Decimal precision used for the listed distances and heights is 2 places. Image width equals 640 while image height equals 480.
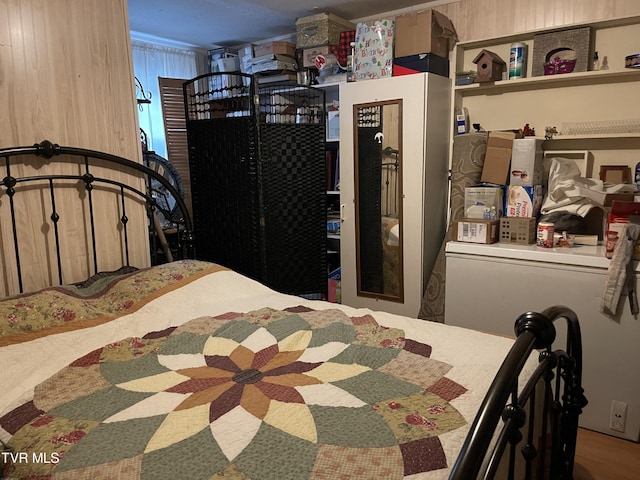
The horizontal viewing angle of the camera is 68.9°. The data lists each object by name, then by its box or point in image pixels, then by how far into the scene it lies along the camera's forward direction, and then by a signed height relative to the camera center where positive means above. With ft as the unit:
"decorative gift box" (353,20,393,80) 9.91 +2.64
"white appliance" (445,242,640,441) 6.90 -2.13
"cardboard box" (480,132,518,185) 8.58 +0.24
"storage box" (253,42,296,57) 11.82 +3.23
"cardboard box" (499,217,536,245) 8.04 -1.04
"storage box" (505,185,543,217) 8.32 -0.54
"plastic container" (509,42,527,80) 9.08 +2.15
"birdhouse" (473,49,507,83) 9.27 +2.08
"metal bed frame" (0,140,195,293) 6.22 -0.02
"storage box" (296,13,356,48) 11.06 +3.50
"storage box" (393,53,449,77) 9.46 +2.22
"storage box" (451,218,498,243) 8.20 -1.05
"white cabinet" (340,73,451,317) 9.59 +0.11
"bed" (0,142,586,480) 3.24 -1.93
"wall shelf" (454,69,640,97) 8.32 +1.68
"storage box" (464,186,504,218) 8.45 -0.53
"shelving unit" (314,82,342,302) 11.80 +0.13
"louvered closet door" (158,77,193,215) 13.32 +1.55
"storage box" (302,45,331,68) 11.32 +2.96
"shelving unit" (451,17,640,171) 8.41 +1.47
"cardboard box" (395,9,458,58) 9.38 +2.85
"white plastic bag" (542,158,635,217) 7.72 -0.35
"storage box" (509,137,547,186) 8.34 +0.14
